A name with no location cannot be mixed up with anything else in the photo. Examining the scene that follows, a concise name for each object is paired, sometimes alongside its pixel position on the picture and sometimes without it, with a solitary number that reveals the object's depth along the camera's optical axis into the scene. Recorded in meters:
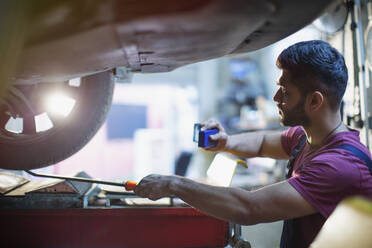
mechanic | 0.94
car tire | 1.23
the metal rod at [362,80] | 1.61
